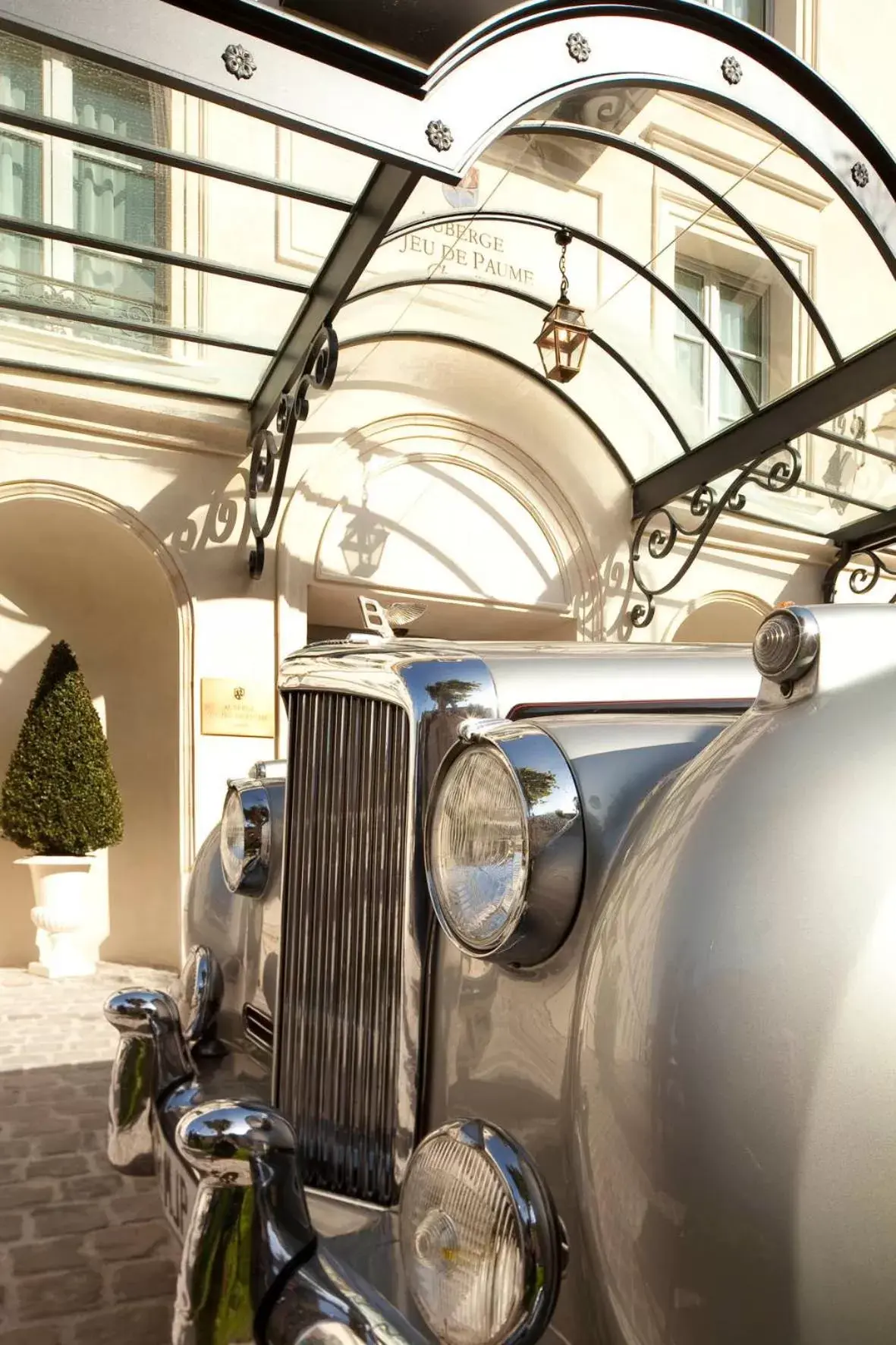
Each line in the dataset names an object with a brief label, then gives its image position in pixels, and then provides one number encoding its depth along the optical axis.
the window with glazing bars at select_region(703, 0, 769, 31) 9.88
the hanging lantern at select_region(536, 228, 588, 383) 5.86
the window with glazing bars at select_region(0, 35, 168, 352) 5.34
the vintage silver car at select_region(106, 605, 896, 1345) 0.92
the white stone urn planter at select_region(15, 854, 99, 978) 6.30
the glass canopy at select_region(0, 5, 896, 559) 4.67
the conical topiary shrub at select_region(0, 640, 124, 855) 6.23
